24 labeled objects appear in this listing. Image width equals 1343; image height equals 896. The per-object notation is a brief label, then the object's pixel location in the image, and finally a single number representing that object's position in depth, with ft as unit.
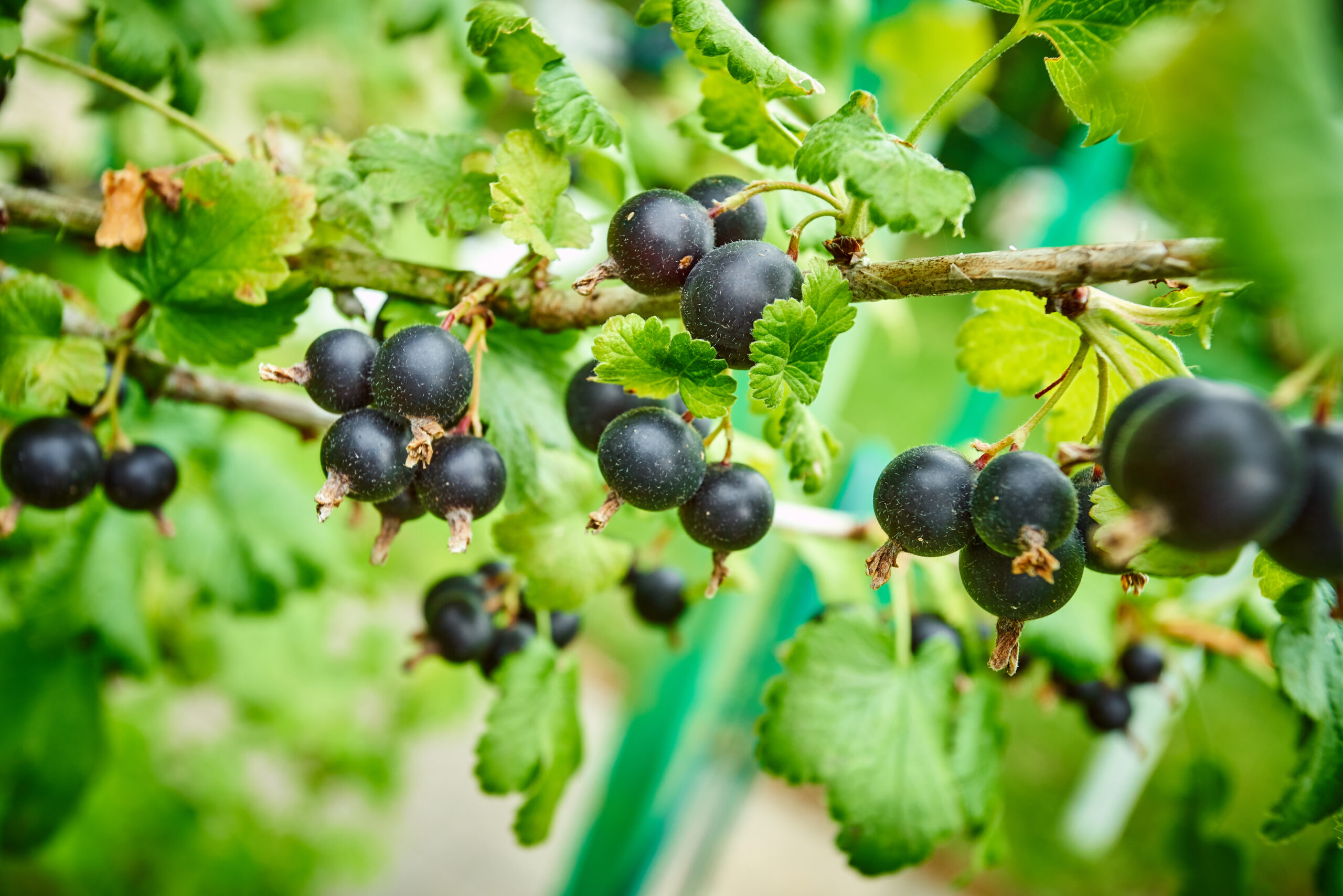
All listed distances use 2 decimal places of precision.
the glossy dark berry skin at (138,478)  0.89
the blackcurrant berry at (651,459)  0.76
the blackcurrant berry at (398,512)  0.81
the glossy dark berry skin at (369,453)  0.76
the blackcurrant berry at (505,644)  1.00
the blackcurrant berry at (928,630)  1.05
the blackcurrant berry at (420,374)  0.75
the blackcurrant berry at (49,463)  0.85
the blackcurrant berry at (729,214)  0.81
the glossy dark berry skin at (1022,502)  0.71
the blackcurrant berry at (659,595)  1.07
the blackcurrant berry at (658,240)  0.77
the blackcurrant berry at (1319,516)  0.66
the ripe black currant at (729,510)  0.79
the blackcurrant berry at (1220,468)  0.65
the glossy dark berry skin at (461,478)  0.77
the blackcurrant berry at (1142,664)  1.16
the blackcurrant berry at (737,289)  0.74
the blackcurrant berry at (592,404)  0.83
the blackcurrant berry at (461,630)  0.98
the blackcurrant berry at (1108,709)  1.17
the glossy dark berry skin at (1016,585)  0.73
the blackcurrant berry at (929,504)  0.74
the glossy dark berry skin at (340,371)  0.79
